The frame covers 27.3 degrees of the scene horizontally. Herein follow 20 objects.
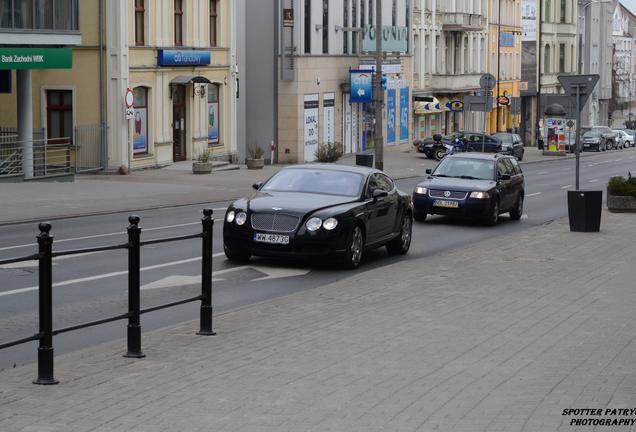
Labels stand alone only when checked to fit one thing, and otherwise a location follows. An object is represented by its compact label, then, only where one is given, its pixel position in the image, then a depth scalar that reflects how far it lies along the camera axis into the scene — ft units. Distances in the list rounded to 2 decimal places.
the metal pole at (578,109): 79.87
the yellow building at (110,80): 125.59
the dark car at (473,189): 86.28
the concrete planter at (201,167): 146.10
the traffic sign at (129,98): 137.18
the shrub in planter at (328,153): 173.99
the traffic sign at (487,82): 140.15
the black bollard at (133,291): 34.37
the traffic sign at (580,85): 80.53
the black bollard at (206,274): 38.17
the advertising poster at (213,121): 164.04
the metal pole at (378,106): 145.07
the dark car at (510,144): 212.02
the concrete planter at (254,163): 159.33
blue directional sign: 198.49
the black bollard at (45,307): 30.66
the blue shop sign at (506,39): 292.61
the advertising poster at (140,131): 144.36
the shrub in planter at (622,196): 98.27
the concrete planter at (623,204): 98.22
